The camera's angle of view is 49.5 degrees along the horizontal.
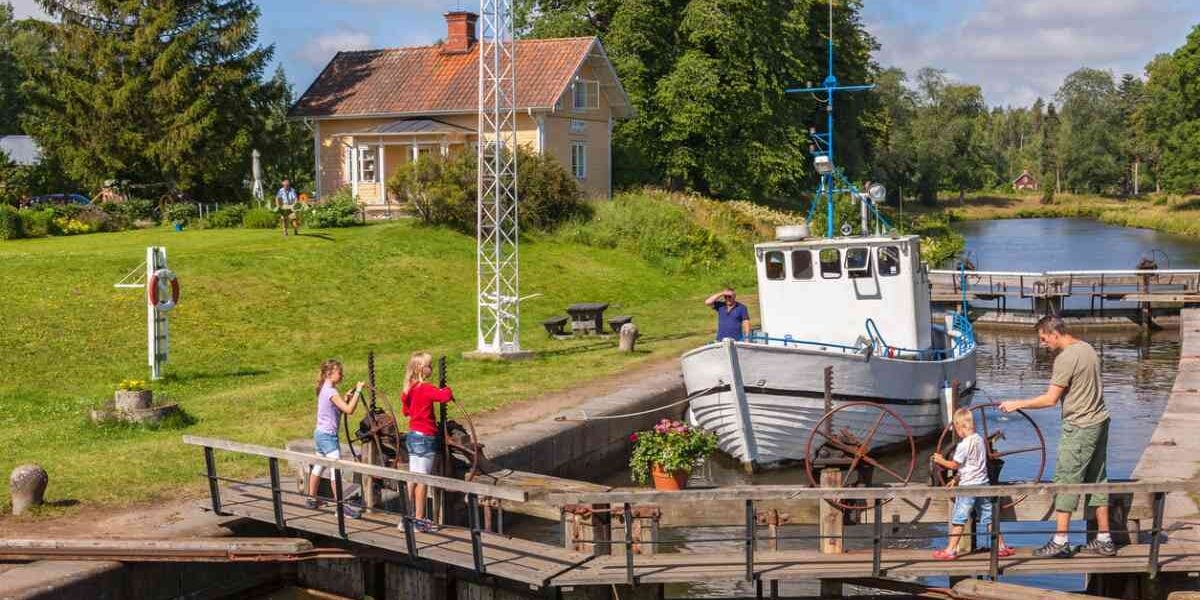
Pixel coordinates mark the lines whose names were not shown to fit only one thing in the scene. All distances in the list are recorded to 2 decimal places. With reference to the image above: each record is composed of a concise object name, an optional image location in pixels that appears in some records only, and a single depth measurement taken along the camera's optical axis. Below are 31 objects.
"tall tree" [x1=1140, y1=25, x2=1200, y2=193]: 84.75
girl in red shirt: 12.21
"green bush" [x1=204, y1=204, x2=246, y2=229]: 39.34
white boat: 18.16
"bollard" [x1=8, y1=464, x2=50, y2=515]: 12.54
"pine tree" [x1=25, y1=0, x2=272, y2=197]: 44.38
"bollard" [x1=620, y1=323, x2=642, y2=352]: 25.39
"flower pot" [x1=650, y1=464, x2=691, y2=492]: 14.66
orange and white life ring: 20.23
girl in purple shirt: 12.55
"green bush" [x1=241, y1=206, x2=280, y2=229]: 38.44
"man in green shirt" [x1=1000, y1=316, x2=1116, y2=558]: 10.21
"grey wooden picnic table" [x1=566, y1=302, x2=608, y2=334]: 27.77
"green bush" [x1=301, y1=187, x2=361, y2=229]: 37.56
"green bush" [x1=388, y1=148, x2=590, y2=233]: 37.78
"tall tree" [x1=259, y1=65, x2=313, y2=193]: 49.00
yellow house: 44.88
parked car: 44.14
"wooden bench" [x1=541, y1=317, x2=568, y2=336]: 27.28
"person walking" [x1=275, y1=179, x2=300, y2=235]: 36.25
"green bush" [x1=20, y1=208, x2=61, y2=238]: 35.22
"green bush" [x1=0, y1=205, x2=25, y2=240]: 34.19
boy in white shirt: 10.70
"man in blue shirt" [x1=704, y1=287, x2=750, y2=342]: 19.42
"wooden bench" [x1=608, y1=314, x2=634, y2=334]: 27.64
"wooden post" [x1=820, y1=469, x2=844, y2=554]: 10.95
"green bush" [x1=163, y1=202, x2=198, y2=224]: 40.22
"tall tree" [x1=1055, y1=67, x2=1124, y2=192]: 122.69
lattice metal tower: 22.33
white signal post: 20.31
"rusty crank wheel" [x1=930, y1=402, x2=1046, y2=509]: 11.34
